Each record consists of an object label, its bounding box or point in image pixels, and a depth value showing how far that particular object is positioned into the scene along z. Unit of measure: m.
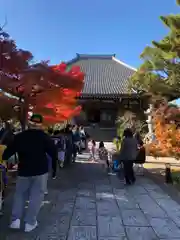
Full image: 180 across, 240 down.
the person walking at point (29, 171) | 2.37
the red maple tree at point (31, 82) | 3.90
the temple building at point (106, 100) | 12.90
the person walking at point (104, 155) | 5.65
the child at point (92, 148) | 6.87
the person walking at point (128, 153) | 4.34
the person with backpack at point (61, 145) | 5.14
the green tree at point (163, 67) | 6.46
